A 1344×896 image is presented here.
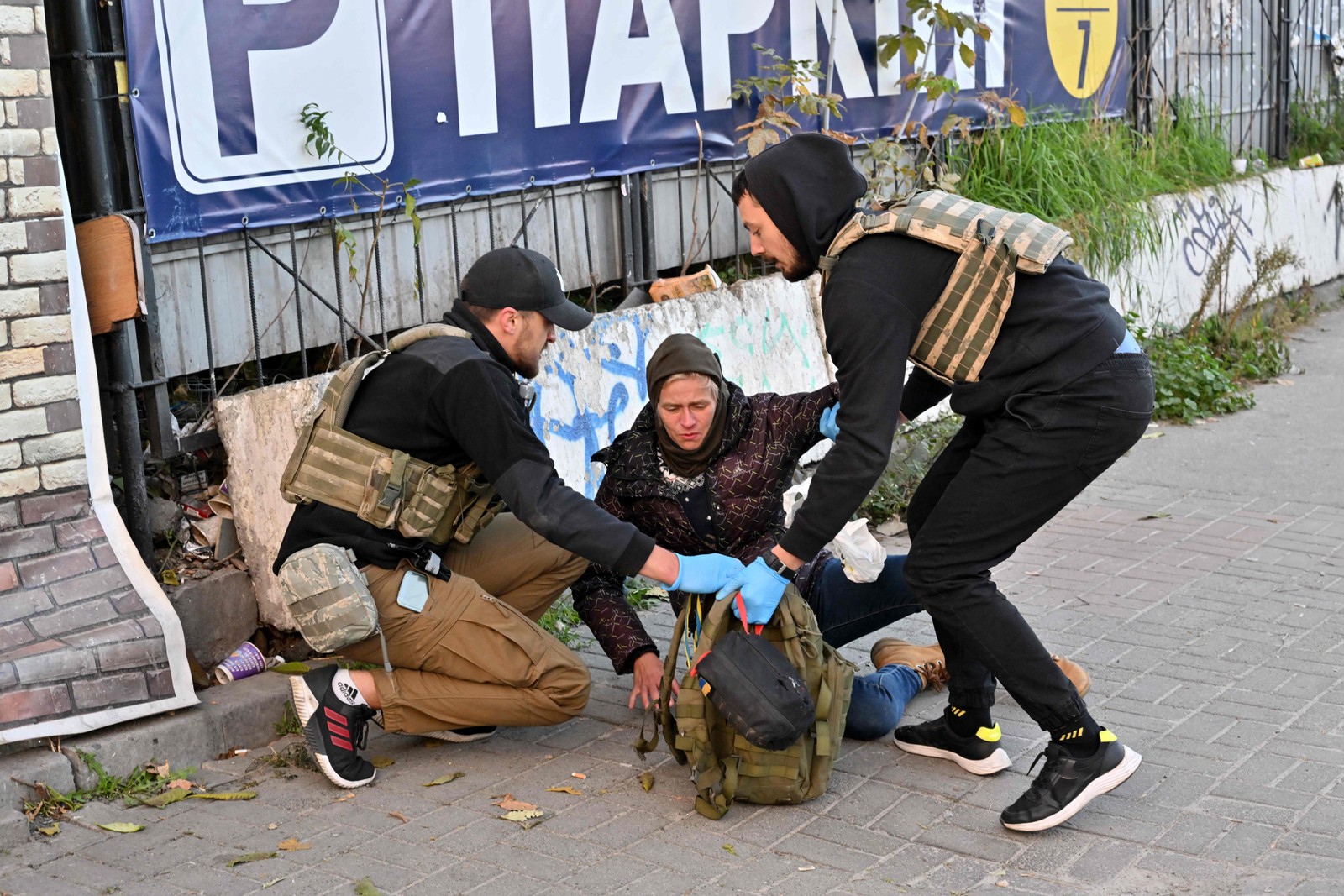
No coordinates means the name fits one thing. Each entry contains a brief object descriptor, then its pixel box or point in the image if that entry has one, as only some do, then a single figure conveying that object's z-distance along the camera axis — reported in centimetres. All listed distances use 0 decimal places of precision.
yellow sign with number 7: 873
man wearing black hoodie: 320
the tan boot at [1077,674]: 409
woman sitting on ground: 399
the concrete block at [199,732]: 375
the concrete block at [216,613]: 434
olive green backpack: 346
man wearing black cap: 356
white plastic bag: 397
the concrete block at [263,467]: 445
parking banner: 438
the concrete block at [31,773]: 355
